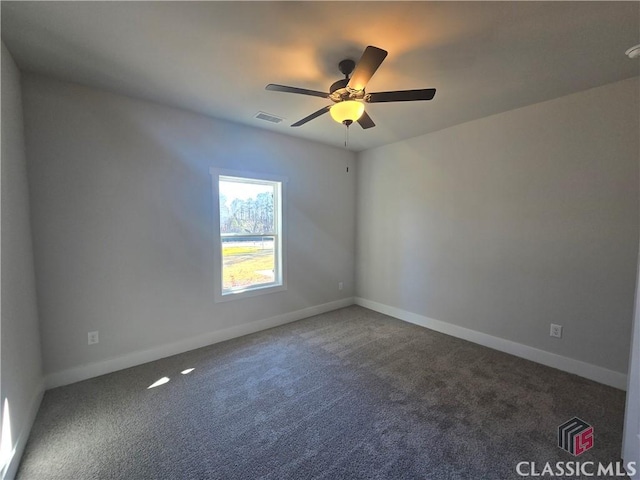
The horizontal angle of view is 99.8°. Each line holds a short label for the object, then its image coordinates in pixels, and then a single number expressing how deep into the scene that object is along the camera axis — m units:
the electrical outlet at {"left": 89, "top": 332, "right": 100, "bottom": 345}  2.51
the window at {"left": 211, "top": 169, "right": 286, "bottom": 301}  3.31
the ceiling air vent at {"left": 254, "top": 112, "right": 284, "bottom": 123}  3.03
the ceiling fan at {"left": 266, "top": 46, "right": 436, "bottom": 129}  1.71
